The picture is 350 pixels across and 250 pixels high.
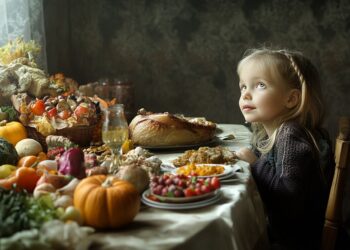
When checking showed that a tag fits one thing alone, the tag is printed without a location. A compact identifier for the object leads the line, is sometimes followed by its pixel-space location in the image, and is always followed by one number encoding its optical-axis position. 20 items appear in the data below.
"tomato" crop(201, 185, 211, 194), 1.46
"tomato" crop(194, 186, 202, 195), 1.45
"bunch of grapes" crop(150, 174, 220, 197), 1.44
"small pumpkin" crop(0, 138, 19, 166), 1.83
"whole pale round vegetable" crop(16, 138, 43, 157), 2.03
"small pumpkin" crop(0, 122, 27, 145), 2.20
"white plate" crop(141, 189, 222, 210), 1.42
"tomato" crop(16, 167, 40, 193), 1.53
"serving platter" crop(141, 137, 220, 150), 2.37
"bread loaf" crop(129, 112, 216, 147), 2.36
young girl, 1.99
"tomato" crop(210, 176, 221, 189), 1.51
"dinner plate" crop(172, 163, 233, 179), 1.74
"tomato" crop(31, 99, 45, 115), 2.45
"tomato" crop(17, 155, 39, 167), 1.77
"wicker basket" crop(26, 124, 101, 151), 2.27
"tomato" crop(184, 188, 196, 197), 1.44
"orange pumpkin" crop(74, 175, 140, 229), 1.27
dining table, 1.21
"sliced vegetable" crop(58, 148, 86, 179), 1.58
